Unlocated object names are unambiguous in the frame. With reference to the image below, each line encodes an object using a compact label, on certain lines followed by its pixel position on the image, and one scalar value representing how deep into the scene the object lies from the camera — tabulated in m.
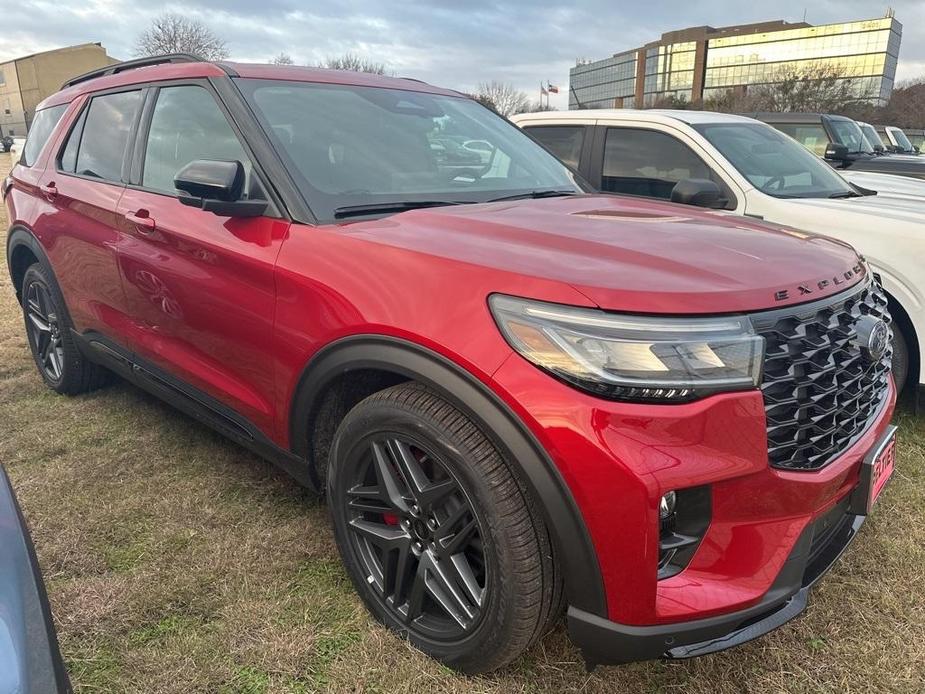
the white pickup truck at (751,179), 3.54
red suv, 1.51
